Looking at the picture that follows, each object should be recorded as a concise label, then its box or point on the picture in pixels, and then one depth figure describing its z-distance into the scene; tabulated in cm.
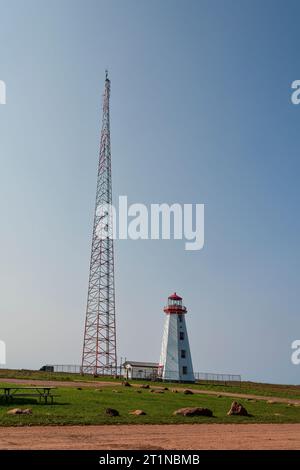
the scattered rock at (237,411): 2505
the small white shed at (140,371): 7750
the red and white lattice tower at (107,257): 7331
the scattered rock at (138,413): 2262
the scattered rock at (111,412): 2162
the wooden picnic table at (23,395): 2610
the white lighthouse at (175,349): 7612
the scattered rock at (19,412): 2070
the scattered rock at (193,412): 2320
